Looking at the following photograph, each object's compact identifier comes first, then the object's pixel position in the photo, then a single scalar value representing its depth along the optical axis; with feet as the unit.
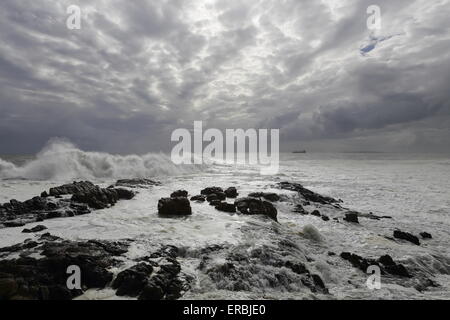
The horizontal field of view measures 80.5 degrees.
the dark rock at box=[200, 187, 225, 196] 52.91
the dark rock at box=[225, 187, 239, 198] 52.36
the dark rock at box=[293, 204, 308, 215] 44.40
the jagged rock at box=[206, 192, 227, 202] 46.16
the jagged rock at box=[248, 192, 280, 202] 51.41
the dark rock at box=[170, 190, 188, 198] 48.74
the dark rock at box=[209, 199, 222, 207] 41.12
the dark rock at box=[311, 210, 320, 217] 42.88
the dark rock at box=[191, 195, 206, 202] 45.95
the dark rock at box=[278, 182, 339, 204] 54.87
